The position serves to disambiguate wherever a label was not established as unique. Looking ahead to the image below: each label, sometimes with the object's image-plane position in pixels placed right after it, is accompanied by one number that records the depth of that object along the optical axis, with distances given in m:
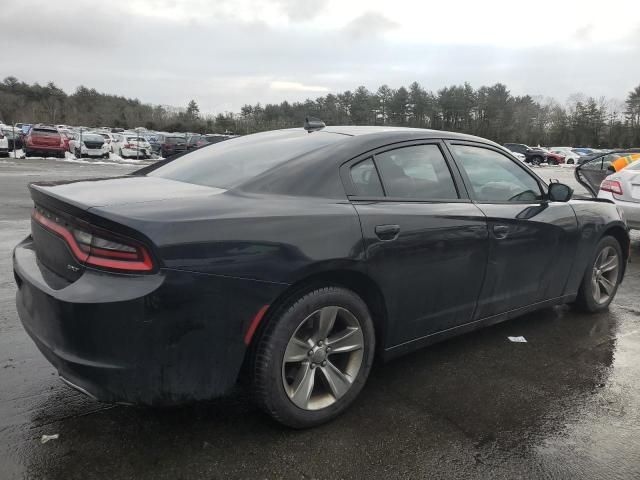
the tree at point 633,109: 73.75
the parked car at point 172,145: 31.77
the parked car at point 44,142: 25.59
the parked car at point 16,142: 30.02
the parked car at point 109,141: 30.73
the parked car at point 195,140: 32.10
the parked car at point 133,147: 29.28
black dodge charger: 2.12
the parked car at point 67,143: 26.97
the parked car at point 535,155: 43.94
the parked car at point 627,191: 6.96
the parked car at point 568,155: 45.19
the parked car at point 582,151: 51.19
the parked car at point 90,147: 27.83
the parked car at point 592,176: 8.84
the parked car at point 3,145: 24.30
